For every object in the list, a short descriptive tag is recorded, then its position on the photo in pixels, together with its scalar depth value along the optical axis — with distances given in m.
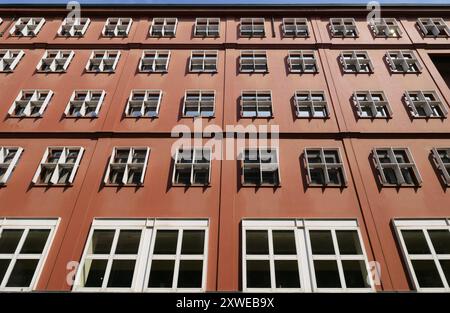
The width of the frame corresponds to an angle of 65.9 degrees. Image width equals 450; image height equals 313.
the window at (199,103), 15.04
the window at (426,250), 9.72
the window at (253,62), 17.08
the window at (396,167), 12.09
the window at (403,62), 16.67
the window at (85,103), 14.78
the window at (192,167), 12.52
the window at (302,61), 16.92
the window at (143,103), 14.94
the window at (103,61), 17.11
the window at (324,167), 12.24
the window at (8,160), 12.39
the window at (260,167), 12.40
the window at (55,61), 17.17
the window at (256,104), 14.95
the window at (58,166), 12.42
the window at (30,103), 14.77
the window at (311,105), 14.77
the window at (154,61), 17.23
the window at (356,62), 16.75
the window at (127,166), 12.48
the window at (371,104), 14.58
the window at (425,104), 14.42
